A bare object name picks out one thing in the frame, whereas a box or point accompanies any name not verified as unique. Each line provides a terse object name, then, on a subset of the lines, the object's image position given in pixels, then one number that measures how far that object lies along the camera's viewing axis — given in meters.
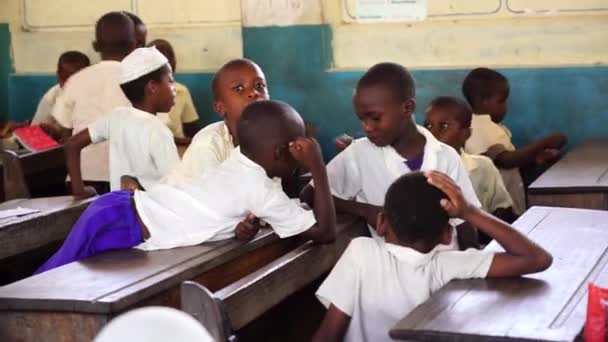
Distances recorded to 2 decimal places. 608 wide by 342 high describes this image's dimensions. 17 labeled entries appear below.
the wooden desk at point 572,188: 4.44
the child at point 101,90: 5.59
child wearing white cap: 4.50
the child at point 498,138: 5.64
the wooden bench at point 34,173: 5.15
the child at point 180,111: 6.76
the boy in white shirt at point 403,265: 2.79
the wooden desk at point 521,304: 2.39
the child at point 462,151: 4.79
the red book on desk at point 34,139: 5.89
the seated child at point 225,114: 4.02
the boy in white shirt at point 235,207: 3.46
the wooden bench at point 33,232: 4.03
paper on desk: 4.17
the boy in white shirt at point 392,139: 3.65
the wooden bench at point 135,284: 2.80
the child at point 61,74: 6.96
